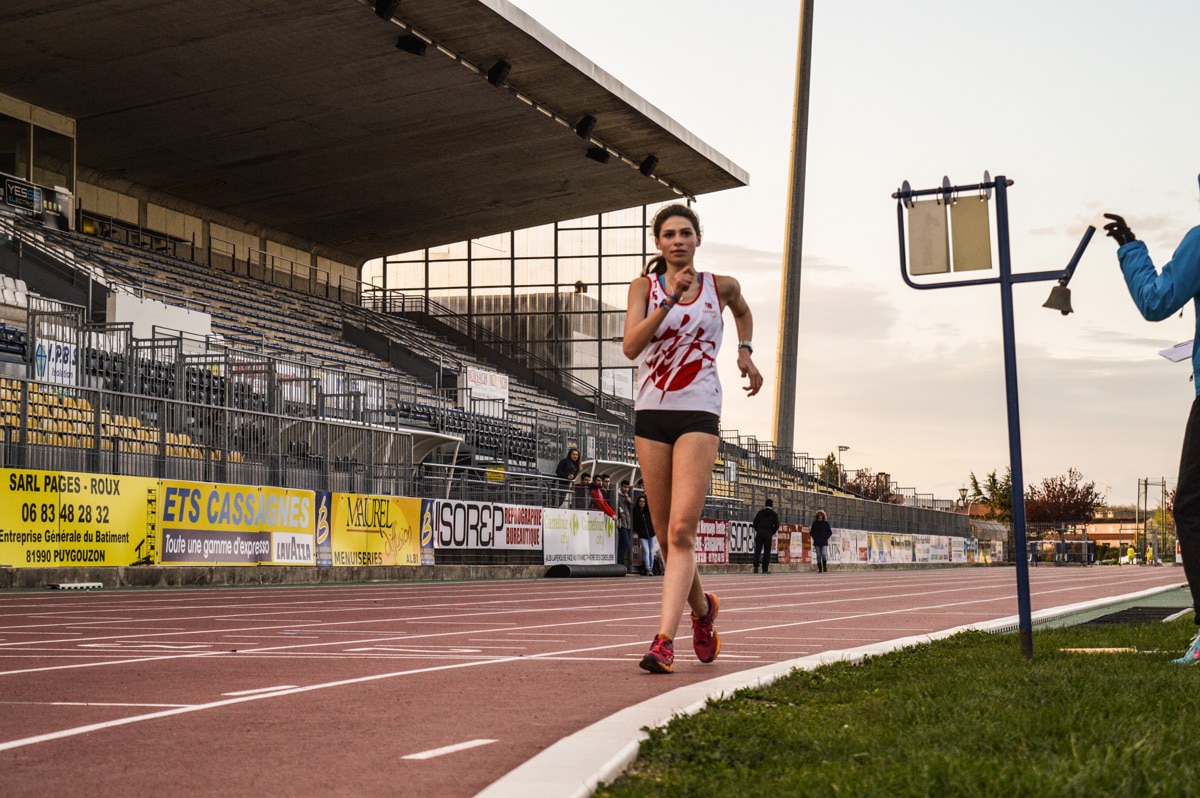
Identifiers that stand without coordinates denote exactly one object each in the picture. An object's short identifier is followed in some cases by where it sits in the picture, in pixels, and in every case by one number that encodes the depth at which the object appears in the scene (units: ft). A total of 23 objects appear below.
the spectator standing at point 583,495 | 104.98
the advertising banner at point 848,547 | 164.86
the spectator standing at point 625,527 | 103.50
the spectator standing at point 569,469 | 100.17
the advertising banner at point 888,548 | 181.57
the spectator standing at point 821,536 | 139.54
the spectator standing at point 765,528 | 123.03
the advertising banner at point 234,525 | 66.28
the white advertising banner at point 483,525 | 87.92
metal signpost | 24.54
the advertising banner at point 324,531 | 76.59
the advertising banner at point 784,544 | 149.89
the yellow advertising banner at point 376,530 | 78.84
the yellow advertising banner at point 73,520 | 57.16
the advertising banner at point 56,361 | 71.67
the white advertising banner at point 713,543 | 123.91
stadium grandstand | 75.20
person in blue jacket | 21.61
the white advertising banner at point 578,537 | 98.78
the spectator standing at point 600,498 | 101.91
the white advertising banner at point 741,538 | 134.82
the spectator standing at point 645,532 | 101.50
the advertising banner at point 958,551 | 226.17
